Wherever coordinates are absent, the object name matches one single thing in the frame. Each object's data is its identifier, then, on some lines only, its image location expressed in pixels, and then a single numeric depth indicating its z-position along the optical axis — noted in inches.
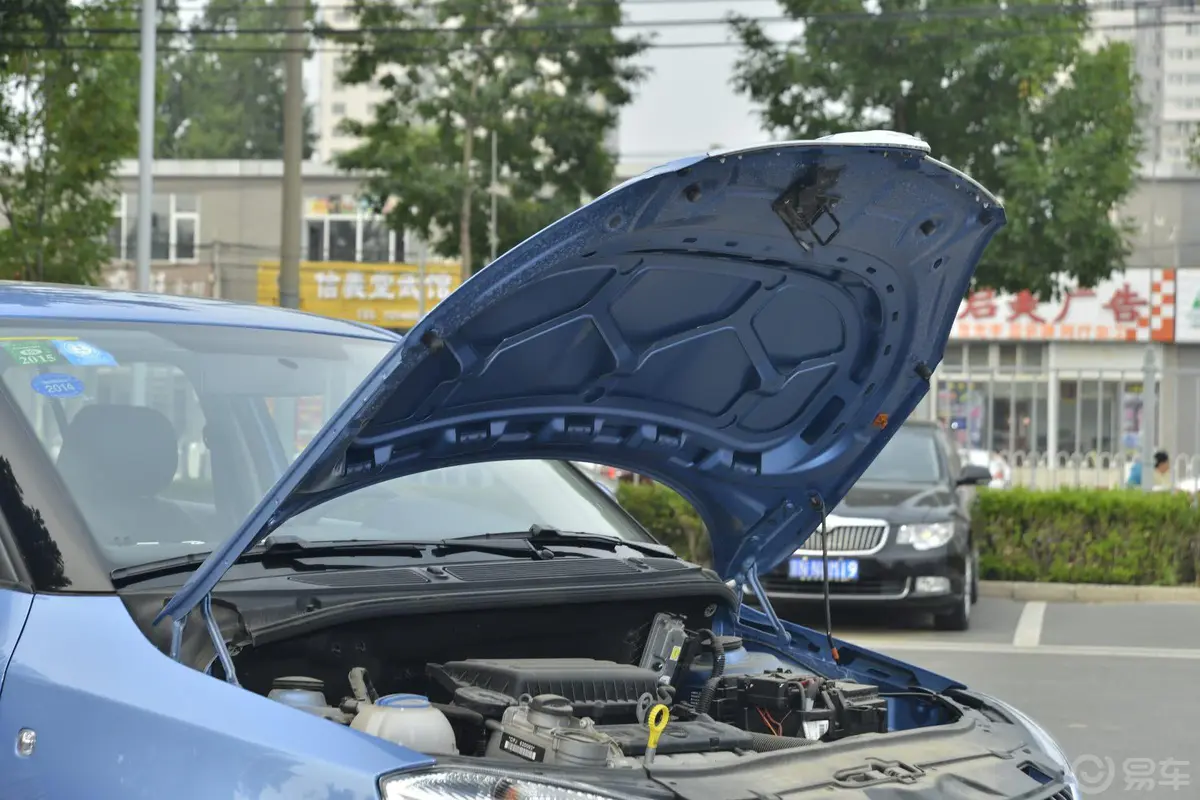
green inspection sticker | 141.4
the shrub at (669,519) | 561.3
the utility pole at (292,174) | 714.8
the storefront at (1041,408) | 671.1
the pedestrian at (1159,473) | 651.5
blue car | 111.9
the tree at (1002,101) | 753.6
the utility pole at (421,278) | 1561.3
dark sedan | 458.3
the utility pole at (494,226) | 1070.4
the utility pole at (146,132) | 659.4
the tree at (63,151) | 708.0
